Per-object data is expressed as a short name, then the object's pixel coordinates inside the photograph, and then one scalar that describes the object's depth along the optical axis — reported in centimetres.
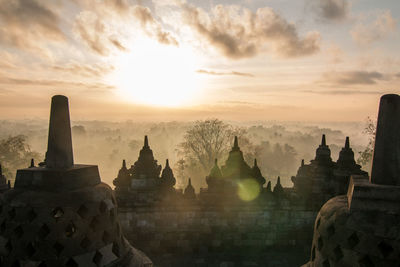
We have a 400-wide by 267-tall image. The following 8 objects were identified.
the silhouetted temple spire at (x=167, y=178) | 952
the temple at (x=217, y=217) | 927
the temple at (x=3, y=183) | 922
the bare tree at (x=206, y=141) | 4050
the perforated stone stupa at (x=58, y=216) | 419
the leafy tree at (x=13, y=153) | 3622
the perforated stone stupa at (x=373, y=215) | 354
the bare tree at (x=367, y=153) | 3087
